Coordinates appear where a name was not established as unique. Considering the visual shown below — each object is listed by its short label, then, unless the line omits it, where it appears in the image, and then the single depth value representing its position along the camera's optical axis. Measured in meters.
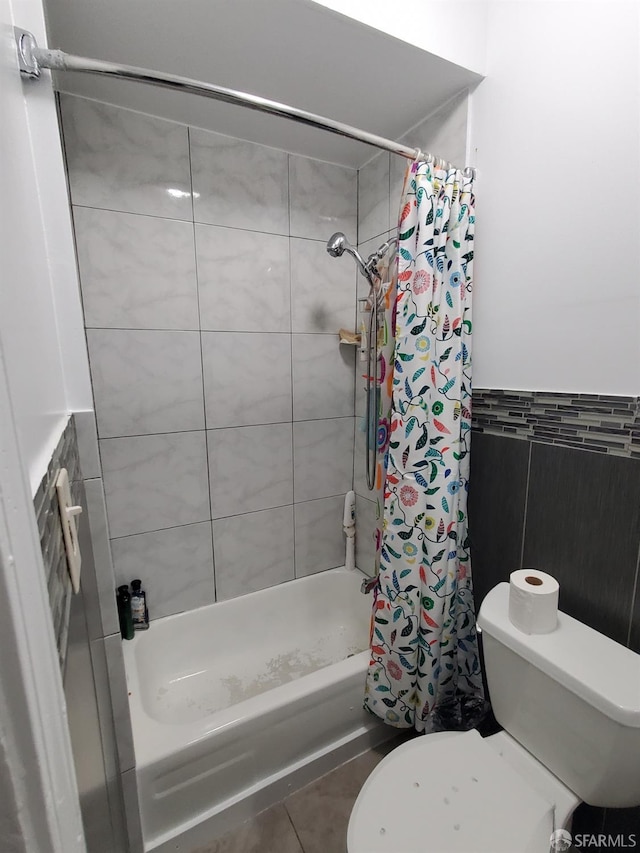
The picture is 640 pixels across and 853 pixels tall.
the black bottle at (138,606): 1.50
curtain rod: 0.67
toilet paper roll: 0.89
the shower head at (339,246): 1.44
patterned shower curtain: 1.14
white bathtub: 1.07
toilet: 0.76
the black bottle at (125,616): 1.46
